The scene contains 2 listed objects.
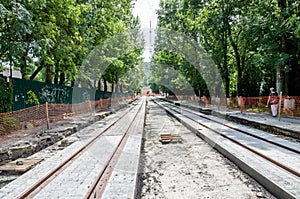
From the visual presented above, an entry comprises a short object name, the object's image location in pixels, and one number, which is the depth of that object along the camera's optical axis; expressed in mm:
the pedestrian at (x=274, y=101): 13406
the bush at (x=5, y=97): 10039
